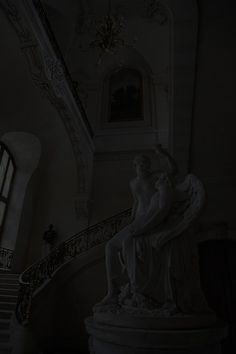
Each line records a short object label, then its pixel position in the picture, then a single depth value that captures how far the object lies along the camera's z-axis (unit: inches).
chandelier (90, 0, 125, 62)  337.6
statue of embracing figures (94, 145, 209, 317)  92.6
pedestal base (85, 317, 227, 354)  77.5
